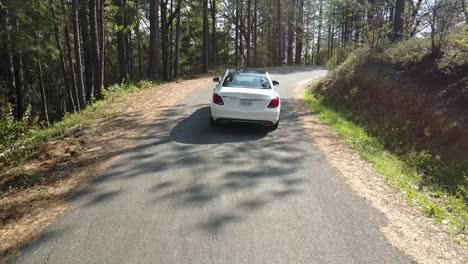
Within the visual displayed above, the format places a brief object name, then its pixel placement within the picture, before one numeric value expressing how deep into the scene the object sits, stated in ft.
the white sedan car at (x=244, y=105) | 32.30
